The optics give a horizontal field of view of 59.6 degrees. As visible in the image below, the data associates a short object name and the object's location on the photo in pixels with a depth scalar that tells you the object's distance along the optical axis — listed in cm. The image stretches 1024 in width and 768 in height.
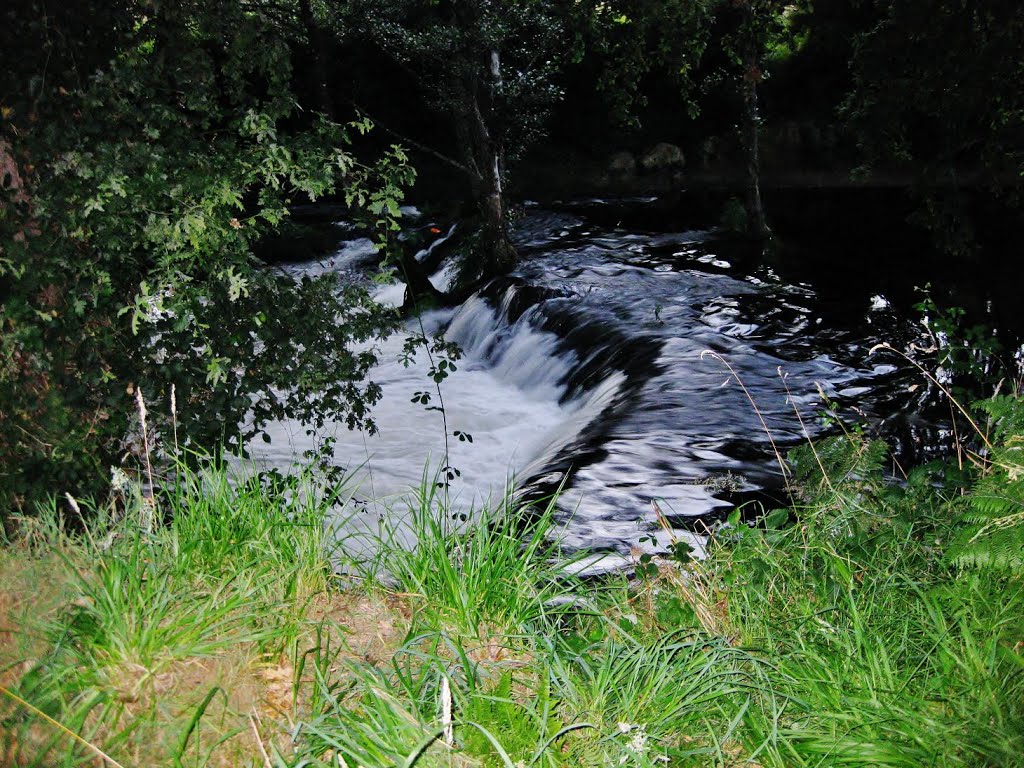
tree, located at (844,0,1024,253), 715
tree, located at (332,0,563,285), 1177
